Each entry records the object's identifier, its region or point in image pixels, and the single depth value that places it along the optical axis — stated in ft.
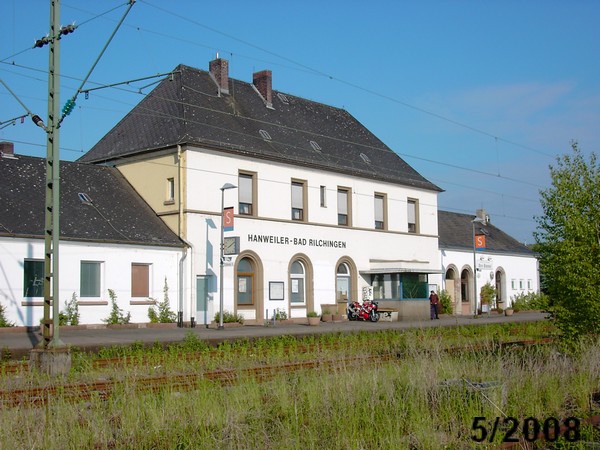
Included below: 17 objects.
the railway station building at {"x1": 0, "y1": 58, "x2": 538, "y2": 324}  105.81
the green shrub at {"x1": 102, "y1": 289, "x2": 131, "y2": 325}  96.07
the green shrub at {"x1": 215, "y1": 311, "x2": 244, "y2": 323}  105.67
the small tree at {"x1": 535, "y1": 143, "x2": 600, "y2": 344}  45.47
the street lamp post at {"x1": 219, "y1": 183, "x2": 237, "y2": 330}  98.17
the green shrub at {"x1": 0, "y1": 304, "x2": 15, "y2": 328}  83.97
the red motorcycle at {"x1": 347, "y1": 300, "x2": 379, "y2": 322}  124.26
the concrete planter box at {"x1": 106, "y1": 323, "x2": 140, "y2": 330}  95.20
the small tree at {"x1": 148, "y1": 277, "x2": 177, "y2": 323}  100.94
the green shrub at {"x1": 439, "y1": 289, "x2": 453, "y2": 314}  152.15
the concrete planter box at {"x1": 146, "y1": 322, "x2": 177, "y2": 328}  99.66
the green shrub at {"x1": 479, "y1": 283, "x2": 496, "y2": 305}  166.09
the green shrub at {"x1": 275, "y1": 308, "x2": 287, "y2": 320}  116.06
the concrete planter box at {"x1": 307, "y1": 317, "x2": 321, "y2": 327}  112.27
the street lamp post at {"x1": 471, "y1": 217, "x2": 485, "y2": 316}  151.09
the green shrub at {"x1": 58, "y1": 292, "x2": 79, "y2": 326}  90.79
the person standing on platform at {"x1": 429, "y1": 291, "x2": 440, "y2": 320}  137.49
